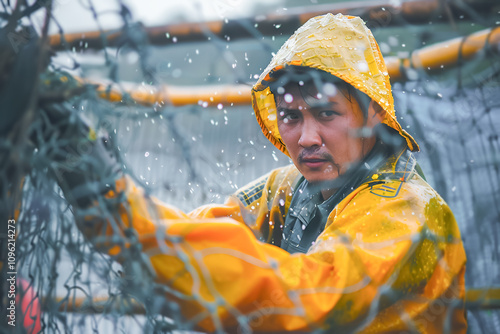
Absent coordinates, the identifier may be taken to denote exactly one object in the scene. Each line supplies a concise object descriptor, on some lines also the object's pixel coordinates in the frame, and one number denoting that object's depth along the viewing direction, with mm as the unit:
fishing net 1204
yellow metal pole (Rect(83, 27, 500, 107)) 1384
